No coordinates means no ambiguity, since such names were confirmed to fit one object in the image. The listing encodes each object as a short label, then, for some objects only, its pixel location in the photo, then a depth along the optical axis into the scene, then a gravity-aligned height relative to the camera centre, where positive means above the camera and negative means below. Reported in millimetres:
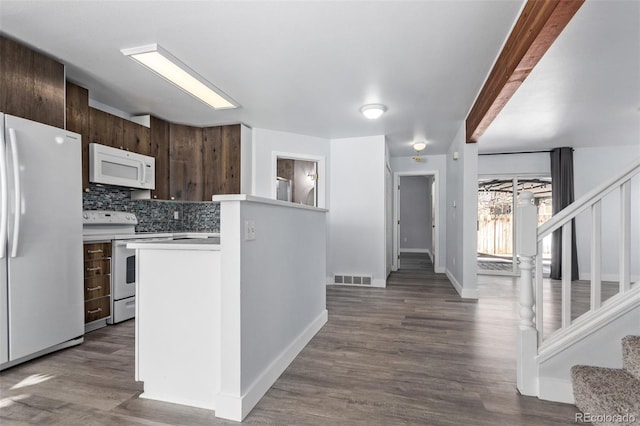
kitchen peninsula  1717 -556
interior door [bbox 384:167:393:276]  5586 -37
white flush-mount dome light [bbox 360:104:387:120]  3762 +1217
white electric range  3172 -396
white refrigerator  2213 -176
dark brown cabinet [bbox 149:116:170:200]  4223 +818
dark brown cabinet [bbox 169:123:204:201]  4539 +757
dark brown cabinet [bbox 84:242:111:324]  3006 -615
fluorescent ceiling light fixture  2559 +1284
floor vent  5180 -1027
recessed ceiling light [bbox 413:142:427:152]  5484 +1174
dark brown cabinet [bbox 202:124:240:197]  4582 +779
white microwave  3290 +531
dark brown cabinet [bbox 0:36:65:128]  2354 +1011
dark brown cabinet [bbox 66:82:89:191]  3094 +965
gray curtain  5711 +431
